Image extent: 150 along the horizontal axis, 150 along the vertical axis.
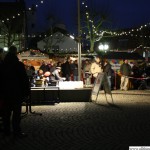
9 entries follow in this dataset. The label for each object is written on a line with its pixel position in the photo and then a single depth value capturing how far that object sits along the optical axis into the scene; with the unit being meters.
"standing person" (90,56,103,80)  15.01
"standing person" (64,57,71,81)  16.14
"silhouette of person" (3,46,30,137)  6.25
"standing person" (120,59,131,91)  15.84
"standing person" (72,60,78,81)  16.63
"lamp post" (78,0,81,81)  13.26
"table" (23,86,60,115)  10.87
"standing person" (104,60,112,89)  14.52
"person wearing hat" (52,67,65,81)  14.03
